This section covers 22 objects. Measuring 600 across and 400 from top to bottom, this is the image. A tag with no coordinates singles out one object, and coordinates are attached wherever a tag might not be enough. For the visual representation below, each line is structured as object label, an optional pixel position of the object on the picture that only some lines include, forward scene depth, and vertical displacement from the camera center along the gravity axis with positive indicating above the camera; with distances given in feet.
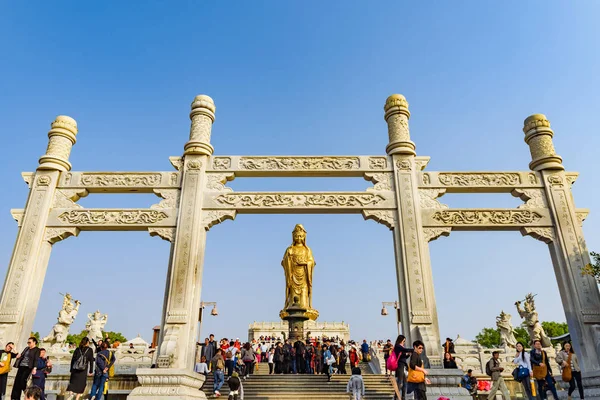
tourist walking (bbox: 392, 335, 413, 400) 22.77 +1.43
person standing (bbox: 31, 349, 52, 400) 22.21 +0.95
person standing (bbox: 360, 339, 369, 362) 49.46 +4.22
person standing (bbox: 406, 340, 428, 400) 20.30 +0.68
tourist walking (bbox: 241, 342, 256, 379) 37.65 +2.67
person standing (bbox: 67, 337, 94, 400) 22.80 +1.11
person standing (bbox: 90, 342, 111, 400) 23.62 +0.87
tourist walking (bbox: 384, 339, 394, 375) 40.37 +3.91
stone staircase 30.63 +0.36
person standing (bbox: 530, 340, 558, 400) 24.18 +1.12
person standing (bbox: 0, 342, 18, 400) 22.41 +1.17
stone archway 29.27 +11.90
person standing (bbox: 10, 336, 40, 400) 22.25 +1.14
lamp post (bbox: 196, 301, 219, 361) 64.00 +11.15
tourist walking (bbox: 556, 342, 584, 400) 25.95 +1.34
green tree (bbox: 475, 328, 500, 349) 148.66 +16.99
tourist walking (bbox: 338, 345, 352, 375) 39.55 +2.40
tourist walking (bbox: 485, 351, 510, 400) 23.89 +0.90
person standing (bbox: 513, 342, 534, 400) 24.38 +1.19
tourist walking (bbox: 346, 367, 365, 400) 25.36 +0.29
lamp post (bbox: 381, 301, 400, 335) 68.90 +12.29
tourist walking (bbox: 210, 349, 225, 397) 30.68 +1.20
